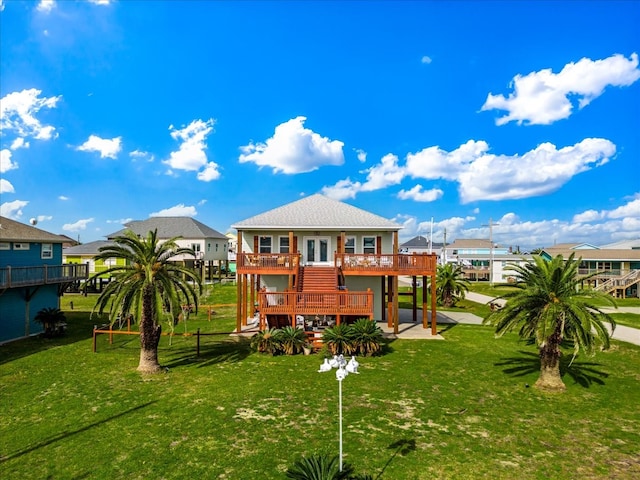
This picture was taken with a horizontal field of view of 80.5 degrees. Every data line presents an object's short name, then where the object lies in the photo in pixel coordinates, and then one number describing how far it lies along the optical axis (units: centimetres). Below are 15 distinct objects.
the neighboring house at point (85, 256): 5031
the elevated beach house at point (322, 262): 1891
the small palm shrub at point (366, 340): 1669
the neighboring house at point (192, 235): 5041
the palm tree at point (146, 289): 1439
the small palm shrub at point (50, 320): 2056
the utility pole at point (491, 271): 5650
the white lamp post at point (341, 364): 801
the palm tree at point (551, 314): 1209
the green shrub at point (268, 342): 1708
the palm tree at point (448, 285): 3281
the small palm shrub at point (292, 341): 1717
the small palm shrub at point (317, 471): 712
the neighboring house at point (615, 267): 4356
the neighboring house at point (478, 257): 6266
